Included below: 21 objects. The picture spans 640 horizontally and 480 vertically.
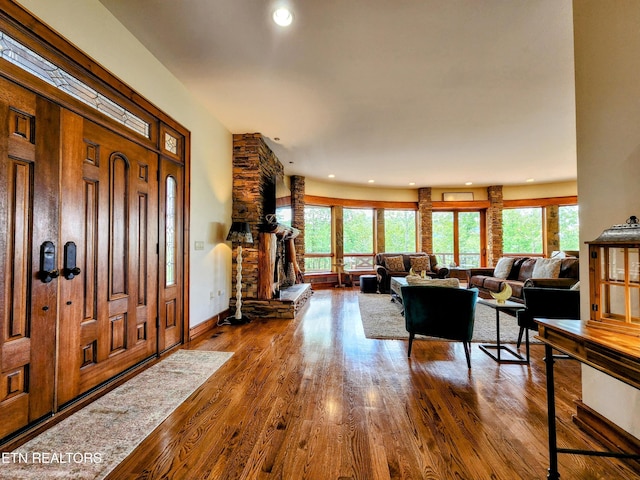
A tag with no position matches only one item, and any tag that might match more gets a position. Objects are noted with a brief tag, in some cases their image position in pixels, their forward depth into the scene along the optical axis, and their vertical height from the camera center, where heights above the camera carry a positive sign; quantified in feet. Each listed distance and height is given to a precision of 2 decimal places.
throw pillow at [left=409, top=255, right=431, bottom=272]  25.05 -1.79
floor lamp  13.76 +0.13
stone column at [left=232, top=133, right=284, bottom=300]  15.30 +2.72
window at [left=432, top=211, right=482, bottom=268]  29.89 +0.64
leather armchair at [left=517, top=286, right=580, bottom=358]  9.30 -2.09
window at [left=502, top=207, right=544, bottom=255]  27.96 +1.28
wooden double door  5.46 -0.26
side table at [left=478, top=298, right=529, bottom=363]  9.52 -3.96
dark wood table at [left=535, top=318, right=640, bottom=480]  3.42 -1.51
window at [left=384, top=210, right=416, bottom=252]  30.14 +1.45
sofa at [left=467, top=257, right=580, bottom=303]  14.47 -2.06
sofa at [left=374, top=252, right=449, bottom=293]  23.67 -2.03
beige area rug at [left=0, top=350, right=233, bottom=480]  4.81 -3.86
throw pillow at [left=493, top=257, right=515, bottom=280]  20.08 -1.85
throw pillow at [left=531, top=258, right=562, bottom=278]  16.35 -1.56
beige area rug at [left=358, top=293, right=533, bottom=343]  12.08 -4.03
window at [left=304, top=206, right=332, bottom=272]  27.40 +0.48
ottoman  23.88 -3.47
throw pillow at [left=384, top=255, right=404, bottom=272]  24.67 -1.83
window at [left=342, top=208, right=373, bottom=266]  29.27 +1.12
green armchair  9.14 -2.33
